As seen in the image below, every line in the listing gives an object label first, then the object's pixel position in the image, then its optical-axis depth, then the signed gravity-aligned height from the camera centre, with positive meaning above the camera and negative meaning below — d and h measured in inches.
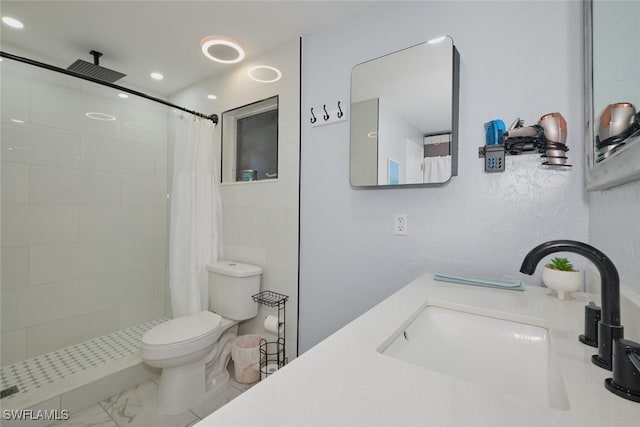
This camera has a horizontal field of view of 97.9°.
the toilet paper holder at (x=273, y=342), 73.2 -33.4
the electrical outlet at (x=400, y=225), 57.6 -2.2
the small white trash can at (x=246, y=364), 74.5 -40.7
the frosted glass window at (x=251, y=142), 87.8 +23.8
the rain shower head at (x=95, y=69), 79.7 +41.9
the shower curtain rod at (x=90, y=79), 56.9 +32.0
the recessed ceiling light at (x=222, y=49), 64.4 +39.8
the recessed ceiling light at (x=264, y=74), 80.4 +41.5
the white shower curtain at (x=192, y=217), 83.5 -1.5
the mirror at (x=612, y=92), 24.0 +13.5
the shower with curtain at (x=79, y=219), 76.5 -2.6
